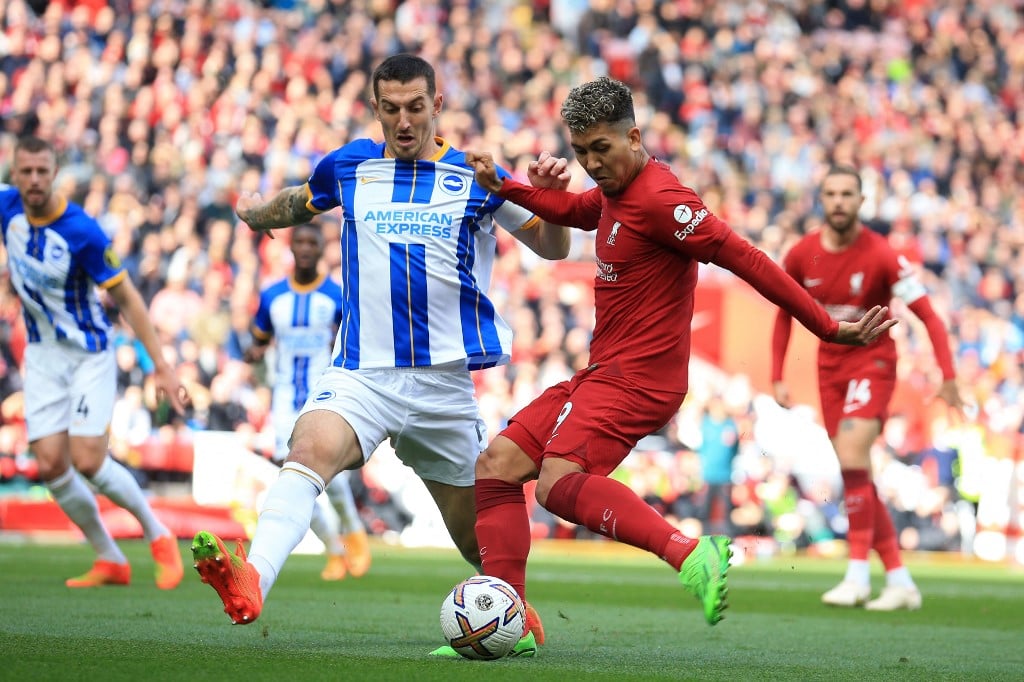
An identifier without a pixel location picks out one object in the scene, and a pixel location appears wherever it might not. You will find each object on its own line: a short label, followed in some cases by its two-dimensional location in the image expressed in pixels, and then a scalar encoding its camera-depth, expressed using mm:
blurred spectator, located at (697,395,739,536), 33937
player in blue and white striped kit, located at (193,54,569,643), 12258
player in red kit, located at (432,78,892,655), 11172
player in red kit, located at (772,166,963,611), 18734
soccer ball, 11281
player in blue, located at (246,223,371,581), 22359
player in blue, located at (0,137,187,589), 17531
